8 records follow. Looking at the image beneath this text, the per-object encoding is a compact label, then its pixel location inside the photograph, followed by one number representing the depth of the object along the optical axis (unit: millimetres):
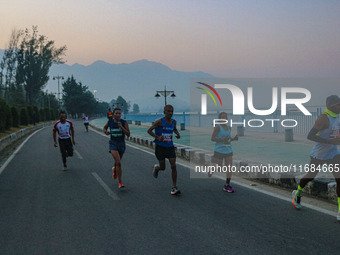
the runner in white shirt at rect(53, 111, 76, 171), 10523
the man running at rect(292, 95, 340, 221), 4871
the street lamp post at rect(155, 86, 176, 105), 32809
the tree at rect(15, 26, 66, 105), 63531
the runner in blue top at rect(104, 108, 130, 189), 7562
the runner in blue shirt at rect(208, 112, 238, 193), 6958
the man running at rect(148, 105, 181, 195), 6738
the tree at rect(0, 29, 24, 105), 61156
